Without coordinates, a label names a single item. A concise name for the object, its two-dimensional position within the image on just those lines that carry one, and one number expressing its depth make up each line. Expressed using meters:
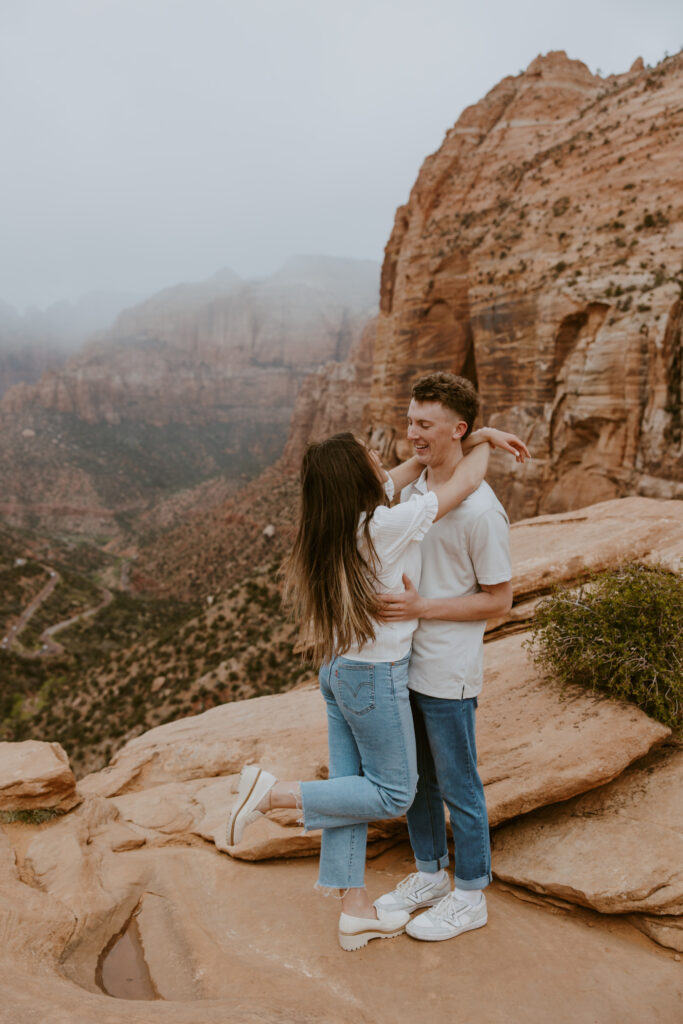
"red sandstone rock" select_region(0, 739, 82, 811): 4.84
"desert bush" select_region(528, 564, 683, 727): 4.12
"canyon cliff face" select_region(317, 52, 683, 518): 16.03
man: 3.01
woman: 2.81
